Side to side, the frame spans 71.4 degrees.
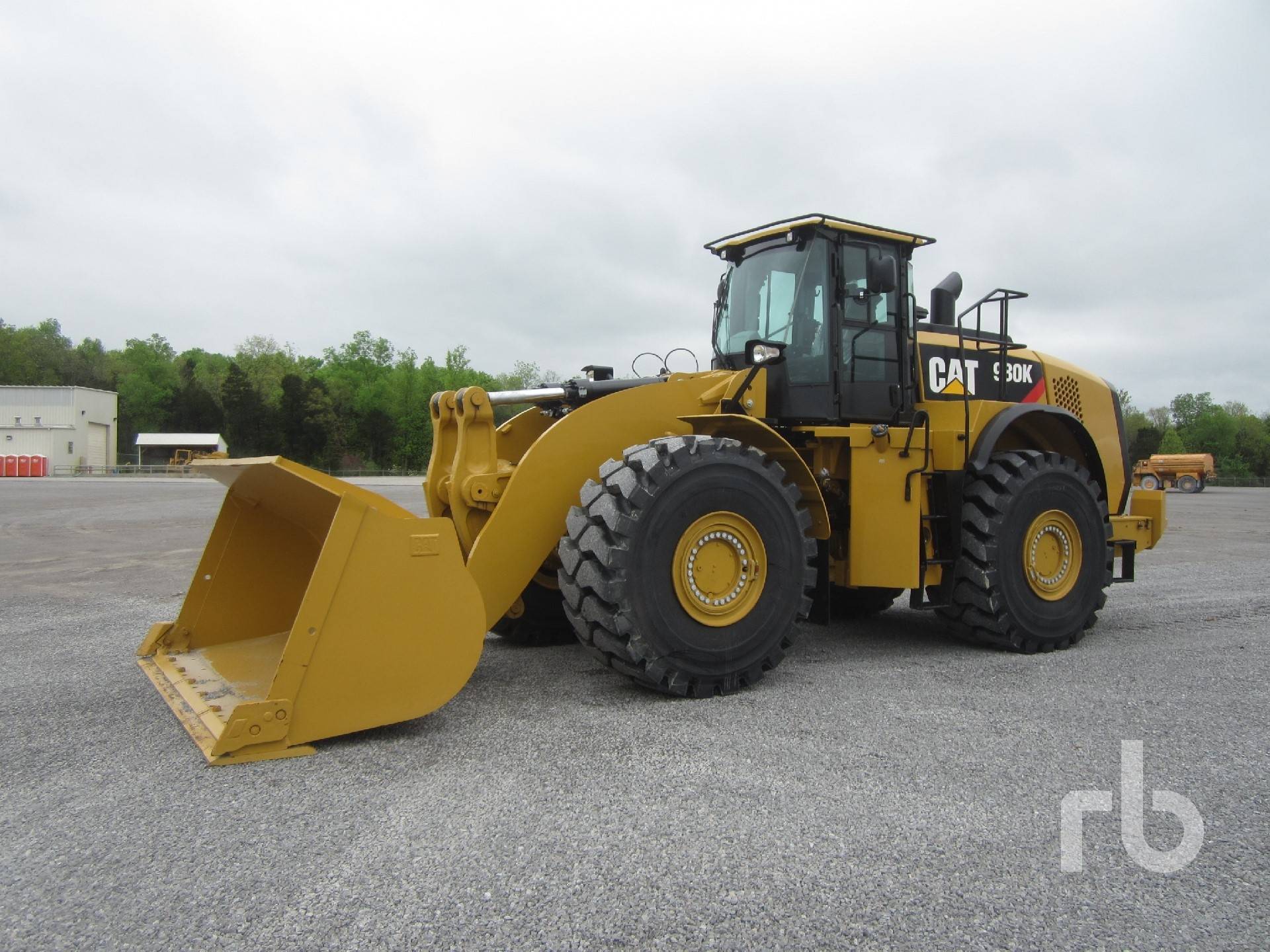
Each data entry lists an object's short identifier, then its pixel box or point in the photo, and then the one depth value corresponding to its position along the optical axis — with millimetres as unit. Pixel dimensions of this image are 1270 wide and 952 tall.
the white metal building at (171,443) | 72688
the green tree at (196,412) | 81625
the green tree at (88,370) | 90062
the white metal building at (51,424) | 62188
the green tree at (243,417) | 70938
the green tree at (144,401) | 83688
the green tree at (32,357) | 84250
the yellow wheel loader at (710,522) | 3918
